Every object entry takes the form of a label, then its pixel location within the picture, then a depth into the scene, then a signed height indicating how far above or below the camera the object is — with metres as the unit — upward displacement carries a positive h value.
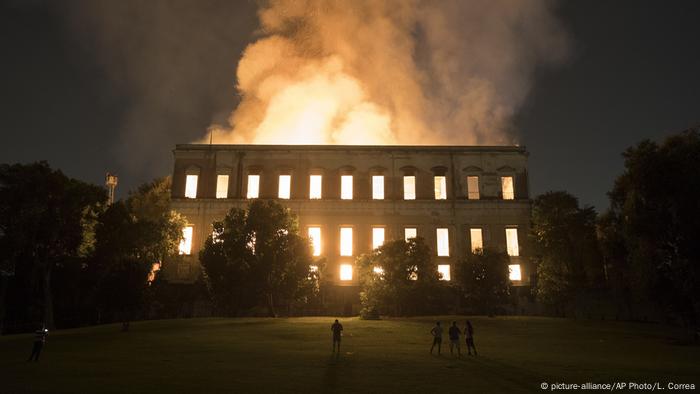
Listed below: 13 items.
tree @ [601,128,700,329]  28.30 +5.24
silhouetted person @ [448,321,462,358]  20.89 -0.75
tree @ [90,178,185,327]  33.58 +4.90
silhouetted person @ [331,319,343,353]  21.56 -0.64
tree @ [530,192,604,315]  45.19 +5.68
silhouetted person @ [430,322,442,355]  21.47 -0.69
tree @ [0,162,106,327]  34.53 +6.41
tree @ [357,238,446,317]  39.72 +2.87
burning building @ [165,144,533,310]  53.75 +12.92
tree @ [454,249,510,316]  42.34 +3.08
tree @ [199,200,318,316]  39.16 +4.28
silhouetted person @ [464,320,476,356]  21.25 -0.77
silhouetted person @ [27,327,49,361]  19.38 -1.07
